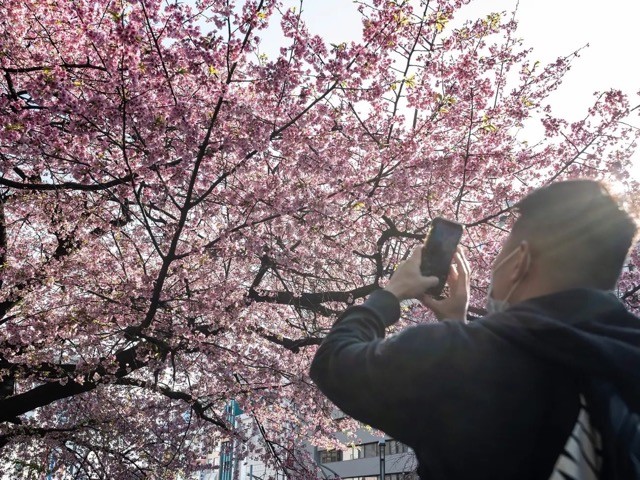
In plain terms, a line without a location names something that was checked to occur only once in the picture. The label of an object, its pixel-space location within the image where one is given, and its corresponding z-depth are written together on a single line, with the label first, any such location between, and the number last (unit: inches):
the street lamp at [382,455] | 708.0
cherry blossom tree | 222.8
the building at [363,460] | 1307.8
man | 42.2
